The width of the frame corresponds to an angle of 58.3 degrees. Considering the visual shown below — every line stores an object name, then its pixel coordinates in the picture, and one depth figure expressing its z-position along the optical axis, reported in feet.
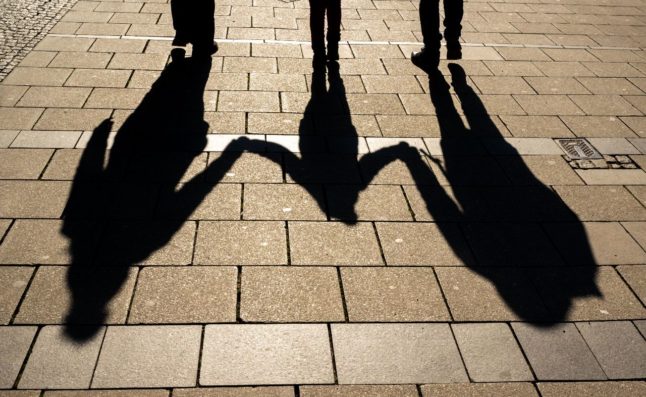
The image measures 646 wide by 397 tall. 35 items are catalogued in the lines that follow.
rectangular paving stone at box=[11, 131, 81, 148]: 15.98
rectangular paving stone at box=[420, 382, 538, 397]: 9.82
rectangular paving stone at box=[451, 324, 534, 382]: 10.22
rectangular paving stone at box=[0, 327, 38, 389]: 9.61
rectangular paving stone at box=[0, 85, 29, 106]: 18.09
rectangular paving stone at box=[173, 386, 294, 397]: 9.53
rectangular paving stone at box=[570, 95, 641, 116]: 19.85
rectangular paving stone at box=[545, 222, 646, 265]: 13.28
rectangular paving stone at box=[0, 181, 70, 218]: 13.39
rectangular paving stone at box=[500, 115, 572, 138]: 18.26
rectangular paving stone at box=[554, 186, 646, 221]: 14.74
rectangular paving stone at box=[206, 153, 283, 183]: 15.12
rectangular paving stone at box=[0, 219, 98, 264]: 12.10
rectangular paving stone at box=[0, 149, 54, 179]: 14.69
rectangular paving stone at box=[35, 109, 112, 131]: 16.98
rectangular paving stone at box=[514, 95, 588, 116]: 19.58
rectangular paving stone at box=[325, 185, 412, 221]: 14.05
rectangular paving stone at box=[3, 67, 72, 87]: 19.43
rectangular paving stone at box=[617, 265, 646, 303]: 12.38
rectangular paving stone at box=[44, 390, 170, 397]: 9.38
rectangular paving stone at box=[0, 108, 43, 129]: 16.83
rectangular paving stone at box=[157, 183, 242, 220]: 13.71
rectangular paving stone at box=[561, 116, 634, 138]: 18.51
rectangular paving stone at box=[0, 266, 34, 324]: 10.84
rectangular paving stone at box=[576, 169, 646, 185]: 16.09
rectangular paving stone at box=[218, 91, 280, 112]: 18.61
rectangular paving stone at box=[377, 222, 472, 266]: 12.78
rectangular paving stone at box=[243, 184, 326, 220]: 13.88
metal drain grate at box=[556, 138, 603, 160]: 17.13
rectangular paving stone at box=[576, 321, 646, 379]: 10.50
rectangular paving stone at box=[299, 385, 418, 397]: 9.66
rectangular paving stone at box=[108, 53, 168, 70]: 21.03
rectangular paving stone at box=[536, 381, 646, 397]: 9.97
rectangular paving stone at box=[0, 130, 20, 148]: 15.90
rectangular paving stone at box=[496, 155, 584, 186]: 15.96
